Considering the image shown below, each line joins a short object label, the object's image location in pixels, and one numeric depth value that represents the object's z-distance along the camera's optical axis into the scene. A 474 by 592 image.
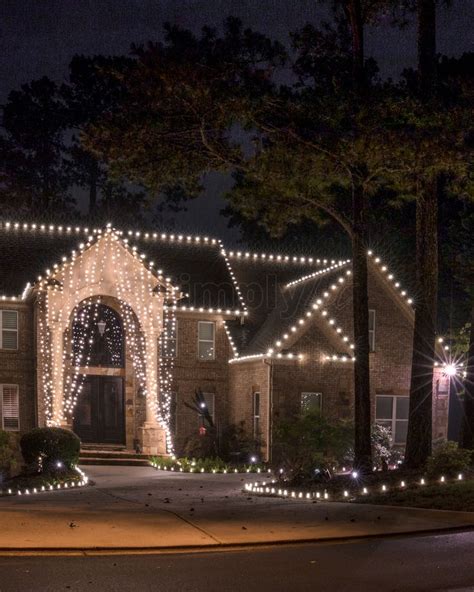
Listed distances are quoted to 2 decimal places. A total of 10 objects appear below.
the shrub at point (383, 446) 27.19
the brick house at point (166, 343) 29.52
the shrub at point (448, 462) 17.98
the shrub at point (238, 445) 28.89
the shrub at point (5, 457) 20.42
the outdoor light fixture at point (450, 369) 30.97
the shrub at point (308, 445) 19.53
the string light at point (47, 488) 18.54
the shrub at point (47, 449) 21.45
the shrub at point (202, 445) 30.53
